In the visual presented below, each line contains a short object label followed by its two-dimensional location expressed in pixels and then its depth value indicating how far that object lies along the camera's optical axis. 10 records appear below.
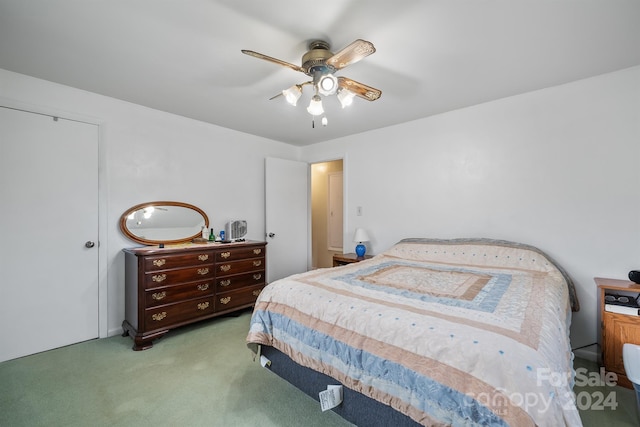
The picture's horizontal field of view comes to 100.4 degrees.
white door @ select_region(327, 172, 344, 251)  5.59
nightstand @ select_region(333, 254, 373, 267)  3.45
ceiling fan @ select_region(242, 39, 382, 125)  1.58
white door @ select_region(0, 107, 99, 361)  2.29
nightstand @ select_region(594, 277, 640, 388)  1.93
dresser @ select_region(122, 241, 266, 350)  2.54
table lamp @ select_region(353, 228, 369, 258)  3.56
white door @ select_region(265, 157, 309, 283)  4.14
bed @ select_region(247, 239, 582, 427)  0.94
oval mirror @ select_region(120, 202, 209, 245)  2.91
